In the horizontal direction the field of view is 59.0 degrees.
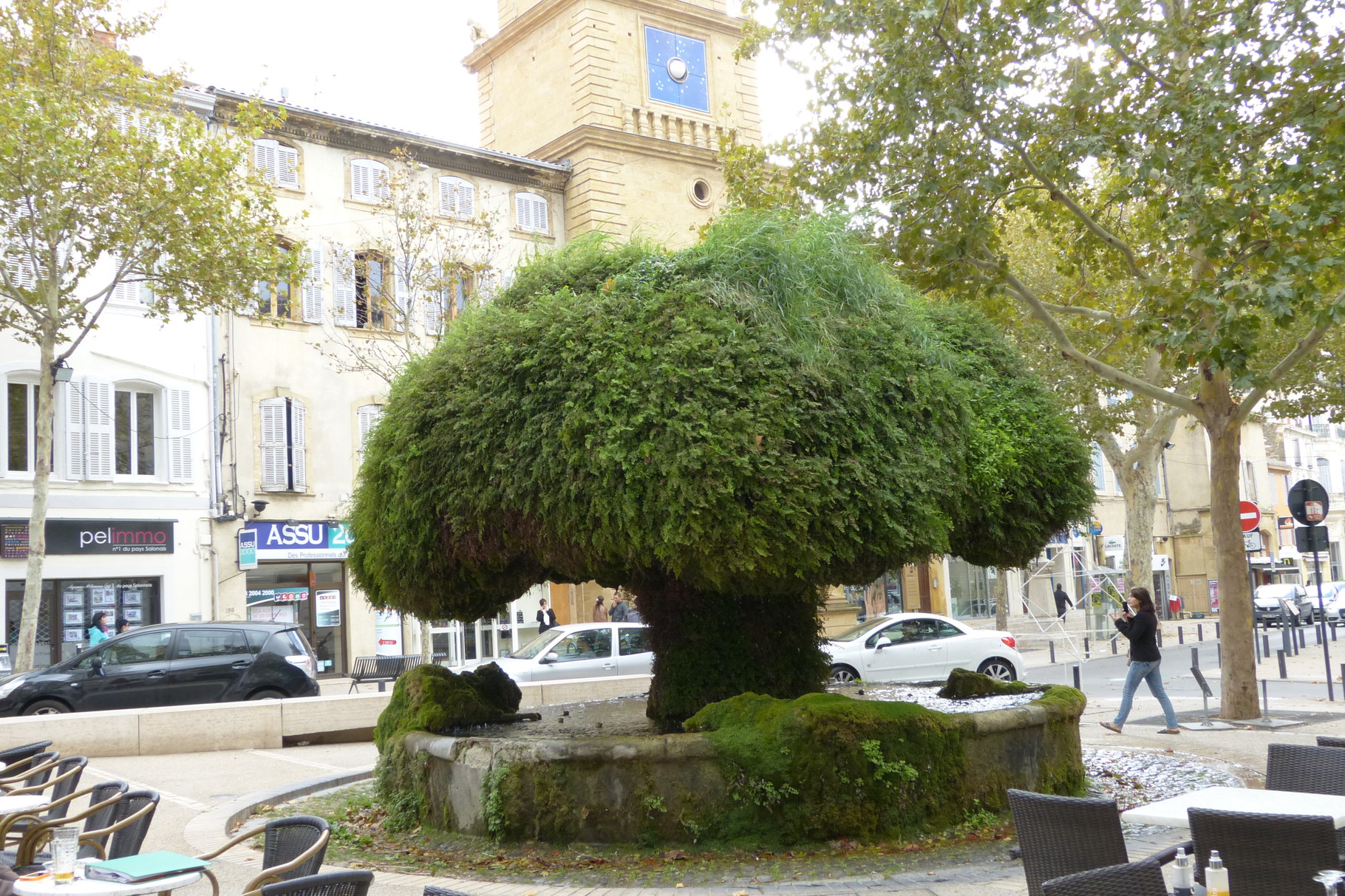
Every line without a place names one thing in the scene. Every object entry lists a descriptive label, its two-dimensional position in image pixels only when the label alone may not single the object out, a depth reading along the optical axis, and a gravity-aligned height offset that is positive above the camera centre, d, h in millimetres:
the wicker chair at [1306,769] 5598 -1137
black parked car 15836 -1161
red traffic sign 16000 +256
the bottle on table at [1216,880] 3767 -1092
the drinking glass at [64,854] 4727 -1053
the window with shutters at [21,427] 23219 +3237
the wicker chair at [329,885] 4012 -1050
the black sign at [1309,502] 15453 +371
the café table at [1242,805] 4938 -1157
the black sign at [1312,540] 15919 -128
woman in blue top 22875 -806
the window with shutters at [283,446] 26938 +3037
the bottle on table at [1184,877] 4000 -1145
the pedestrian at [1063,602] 36375 -1846
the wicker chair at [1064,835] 4613 -1159
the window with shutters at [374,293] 25109 +6444
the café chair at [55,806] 6082 -1174
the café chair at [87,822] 5566 -1132
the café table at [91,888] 4570 -1157
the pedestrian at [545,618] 28016 -1215
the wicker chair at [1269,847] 4125 -1110
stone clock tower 31219 +12589
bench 20250 -1612
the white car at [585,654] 17031 -1278
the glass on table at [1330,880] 3850 -1145
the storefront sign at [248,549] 25500 +696
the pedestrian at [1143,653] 12648 -1222
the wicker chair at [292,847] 4590 -1089
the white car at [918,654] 17906 -1575
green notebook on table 4742 -1149
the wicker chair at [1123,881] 3867 -1109
